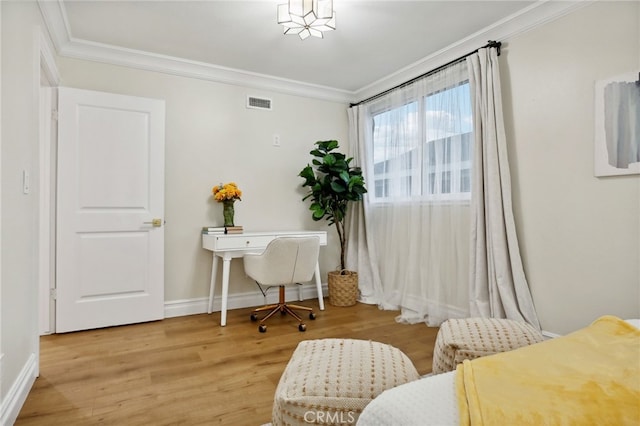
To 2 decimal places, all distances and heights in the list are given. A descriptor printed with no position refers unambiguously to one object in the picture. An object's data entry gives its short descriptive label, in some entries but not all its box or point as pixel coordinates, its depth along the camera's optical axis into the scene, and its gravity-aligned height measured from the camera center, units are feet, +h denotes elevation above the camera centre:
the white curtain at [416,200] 10.33 +0.52
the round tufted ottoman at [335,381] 3.67 -1.82
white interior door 9.87 +0.20
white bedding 2.09 -1.16
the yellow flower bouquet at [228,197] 11.43 +0.63
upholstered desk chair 10.05 -1.35
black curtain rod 9.34 +4.53
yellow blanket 1.94 -1.03
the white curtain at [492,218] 8.75 -0.05
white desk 10.62 -0.91
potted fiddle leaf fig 12.69 +0.88
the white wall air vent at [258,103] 12.86 +4.15
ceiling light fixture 7.61 +4.45
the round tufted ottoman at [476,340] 4.76 -1.71
